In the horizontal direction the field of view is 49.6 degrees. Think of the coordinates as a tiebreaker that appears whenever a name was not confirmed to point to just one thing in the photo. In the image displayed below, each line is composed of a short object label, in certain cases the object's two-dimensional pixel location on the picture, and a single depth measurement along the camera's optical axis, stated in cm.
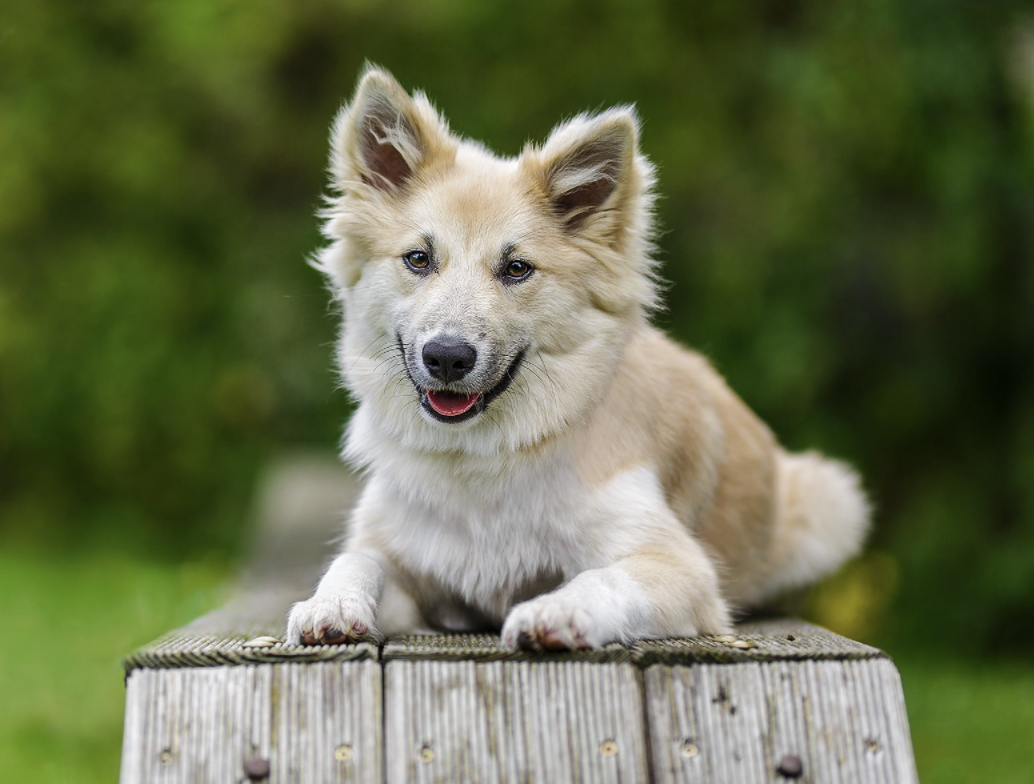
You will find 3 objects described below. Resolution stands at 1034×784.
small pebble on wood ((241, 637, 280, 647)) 256
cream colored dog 314
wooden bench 225
